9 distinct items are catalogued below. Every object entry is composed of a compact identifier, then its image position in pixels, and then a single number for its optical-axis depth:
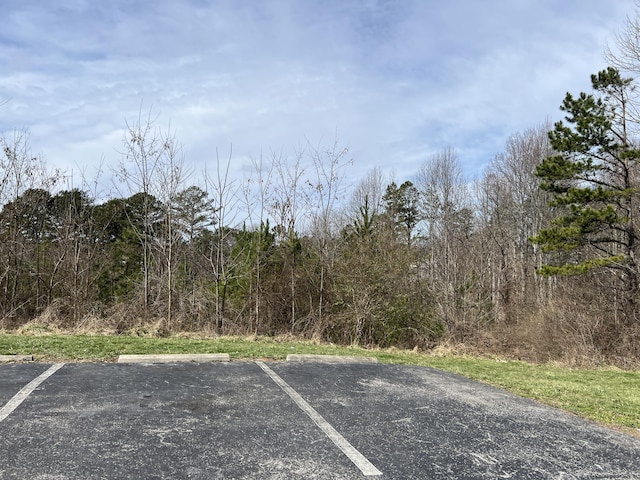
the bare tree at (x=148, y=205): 13.65
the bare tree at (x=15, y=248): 13.19
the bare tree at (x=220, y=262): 14.00
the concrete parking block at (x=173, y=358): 6.86
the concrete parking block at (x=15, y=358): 6.46
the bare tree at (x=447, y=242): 17.11
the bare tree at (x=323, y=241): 14.94
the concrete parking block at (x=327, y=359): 7.66
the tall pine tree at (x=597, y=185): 15.55
